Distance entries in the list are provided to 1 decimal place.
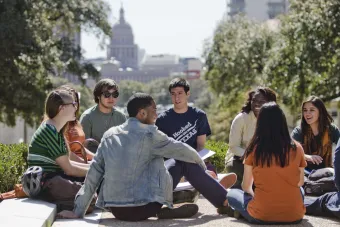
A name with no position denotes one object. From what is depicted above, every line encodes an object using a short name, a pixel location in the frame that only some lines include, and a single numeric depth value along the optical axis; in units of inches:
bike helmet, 265.6
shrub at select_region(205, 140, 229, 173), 444.5
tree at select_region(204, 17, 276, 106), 1601.9
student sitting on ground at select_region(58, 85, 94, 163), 303.6
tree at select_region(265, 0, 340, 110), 941.2
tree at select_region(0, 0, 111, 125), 940.0
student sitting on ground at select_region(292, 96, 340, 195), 330.0
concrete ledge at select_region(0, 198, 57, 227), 225.0
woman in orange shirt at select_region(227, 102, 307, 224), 238.1
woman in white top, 323.6
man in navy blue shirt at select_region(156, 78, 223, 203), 317.7
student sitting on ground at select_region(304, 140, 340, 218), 252.4
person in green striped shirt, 267.6
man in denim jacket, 251.8
